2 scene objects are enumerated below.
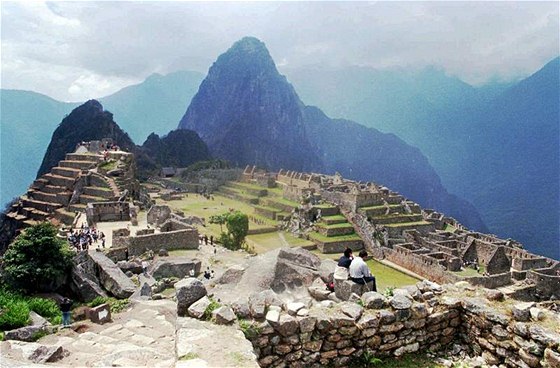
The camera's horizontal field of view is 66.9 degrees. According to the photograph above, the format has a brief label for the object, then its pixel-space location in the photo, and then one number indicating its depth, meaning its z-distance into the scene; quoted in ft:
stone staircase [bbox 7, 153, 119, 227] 118.62
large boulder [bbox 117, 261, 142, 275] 52.49
